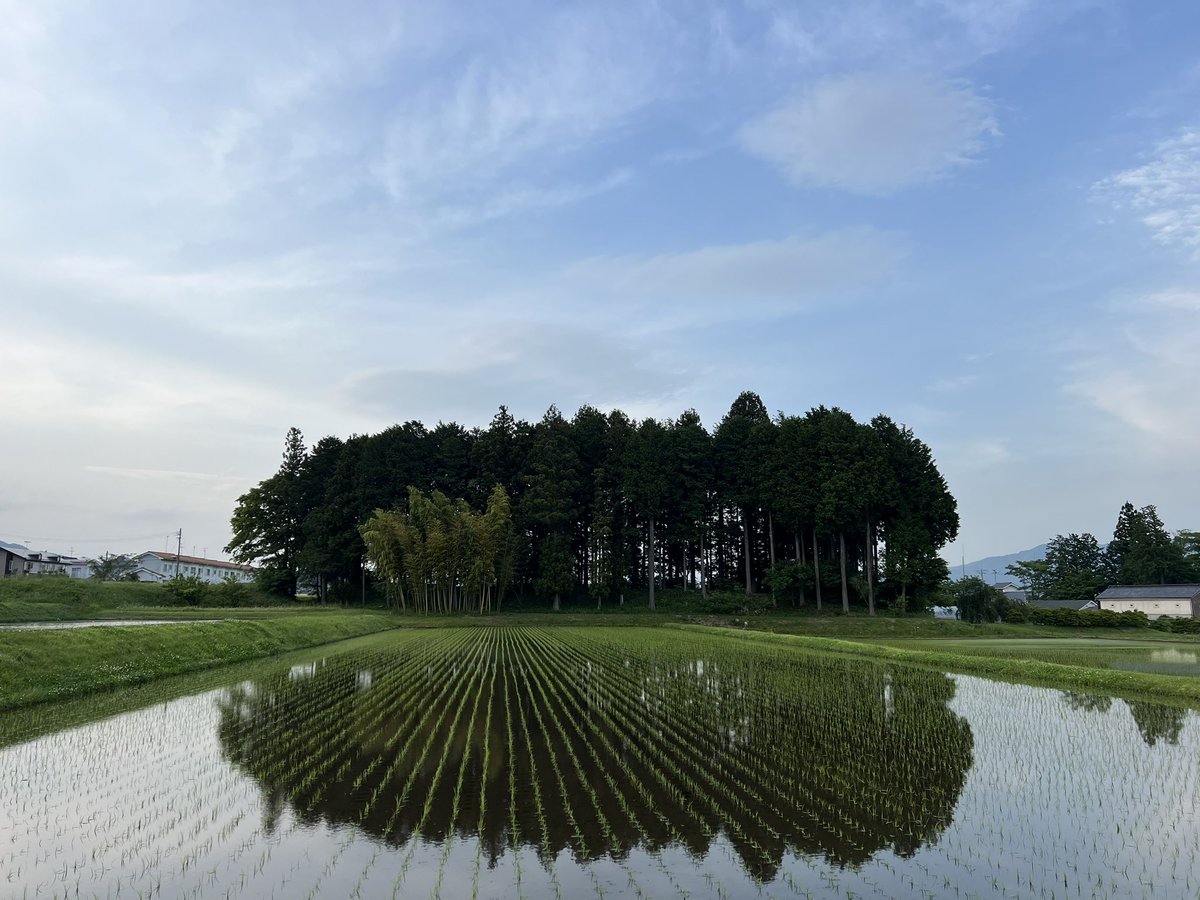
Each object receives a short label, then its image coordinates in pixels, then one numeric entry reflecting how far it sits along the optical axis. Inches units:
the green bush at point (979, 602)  1813.5
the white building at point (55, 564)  2615.7
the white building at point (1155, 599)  2261.3
